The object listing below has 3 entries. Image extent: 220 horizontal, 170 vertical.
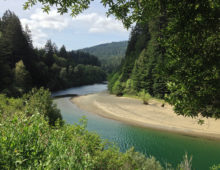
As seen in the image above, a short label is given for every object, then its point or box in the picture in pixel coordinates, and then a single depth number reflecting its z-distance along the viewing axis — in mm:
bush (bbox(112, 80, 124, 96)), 63928
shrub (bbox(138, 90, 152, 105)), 46438
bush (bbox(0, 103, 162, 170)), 4078
